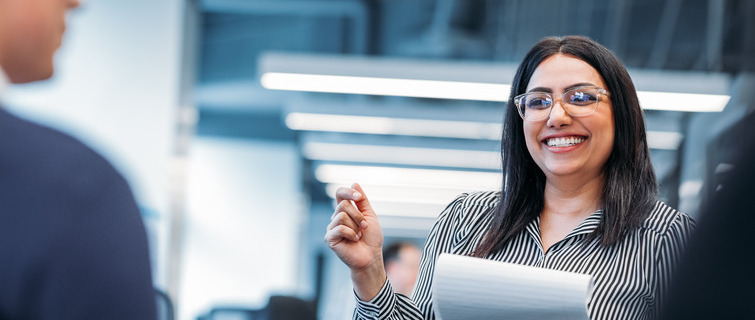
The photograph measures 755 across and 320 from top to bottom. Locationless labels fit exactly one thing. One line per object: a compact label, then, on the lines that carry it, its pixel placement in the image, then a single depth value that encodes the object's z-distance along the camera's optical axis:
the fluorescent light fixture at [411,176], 10.23
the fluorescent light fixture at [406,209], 12.76
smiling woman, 1.83
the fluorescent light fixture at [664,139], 7.14
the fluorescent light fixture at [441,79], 5.71
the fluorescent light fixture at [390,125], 7.39
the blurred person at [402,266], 5.40
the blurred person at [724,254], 0.99
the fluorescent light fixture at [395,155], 8.92
